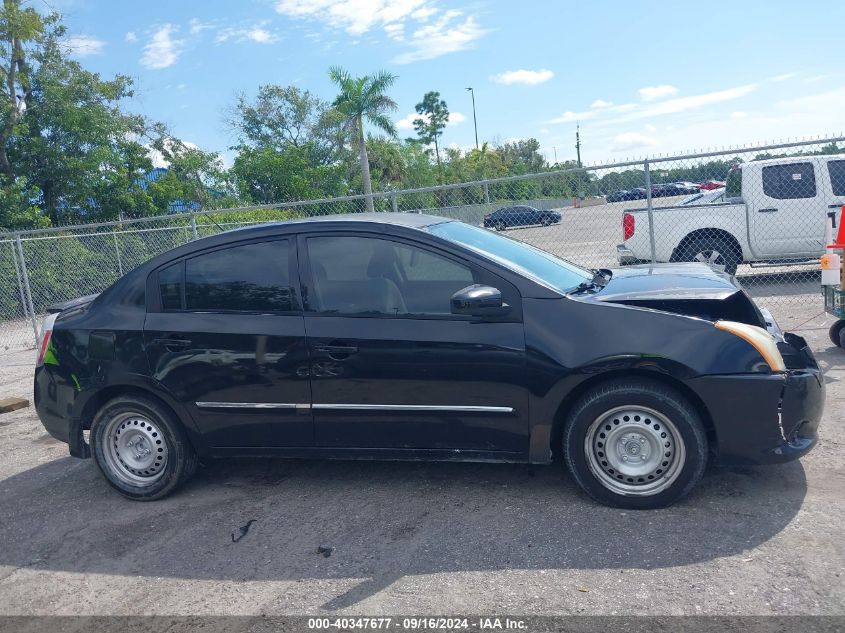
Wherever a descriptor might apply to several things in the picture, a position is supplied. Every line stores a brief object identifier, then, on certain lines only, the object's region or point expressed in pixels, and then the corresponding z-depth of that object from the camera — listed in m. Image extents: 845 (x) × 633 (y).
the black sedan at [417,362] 3.98
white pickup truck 11.31
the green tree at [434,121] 66.25
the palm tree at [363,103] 33.97
